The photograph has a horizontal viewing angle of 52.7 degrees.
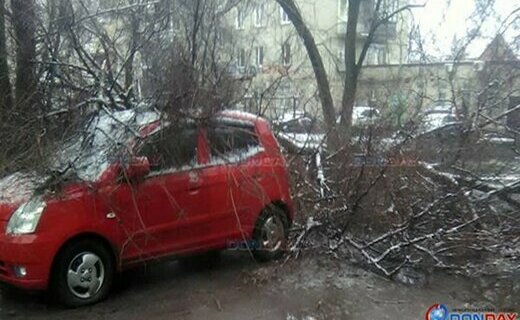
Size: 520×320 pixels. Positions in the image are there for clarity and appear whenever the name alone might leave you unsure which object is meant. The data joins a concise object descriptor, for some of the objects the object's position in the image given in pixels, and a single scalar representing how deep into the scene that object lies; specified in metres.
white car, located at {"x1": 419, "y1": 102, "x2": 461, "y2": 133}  8.08
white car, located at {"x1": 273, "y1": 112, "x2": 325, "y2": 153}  7.79
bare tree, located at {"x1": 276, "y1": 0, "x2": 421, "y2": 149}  13.75
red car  4.79
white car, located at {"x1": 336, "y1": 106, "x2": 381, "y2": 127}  8.11
